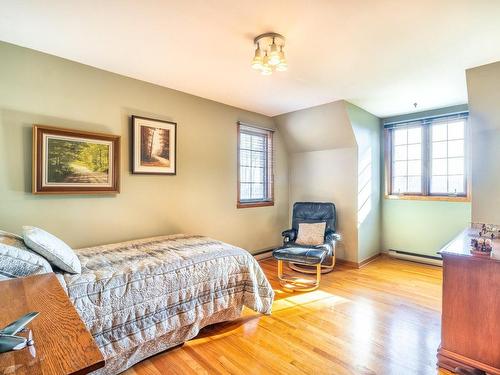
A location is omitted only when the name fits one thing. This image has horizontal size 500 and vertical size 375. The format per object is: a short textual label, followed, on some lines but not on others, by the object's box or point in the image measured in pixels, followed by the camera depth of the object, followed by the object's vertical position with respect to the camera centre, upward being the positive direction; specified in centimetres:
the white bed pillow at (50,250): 170 -42
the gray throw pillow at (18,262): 144 -44
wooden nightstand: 67 -46
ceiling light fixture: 205 +107
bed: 169 -79
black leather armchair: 320 -80
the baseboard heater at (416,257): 405 -113
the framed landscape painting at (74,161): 235 +24
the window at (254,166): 411 +34
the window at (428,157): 388 +48
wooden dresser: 170 -84
